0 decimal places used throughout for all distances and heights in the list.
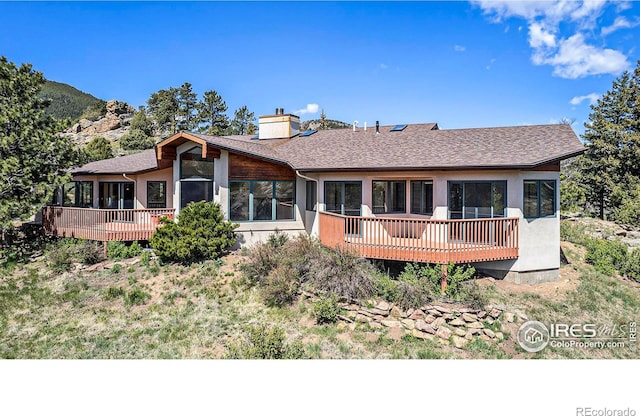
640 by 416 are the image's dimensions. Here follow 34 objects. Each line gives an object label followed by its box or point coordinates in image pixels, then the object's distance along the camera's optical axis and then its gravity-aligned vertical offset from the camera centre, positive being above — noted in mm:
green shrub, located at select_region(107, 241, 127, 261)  13135 -1632
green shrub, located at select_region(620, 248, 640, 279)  12065 -2030
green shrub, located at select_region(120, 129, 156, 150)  36844 +6487
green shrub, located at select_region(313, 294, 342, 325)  8438 -2428
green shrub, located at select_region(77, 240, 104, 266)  12578 -1658
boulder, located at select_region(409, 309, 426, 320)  8484 -2522
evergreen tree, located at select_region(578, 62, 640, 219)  22531 +3747
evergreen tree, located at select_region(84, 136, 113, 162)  26725 +4546
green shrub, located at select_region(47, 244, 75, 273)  12094 -1801
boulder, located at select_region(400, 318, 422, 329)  8273 -2652
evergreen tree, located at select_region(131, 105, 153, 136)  42341 +9406
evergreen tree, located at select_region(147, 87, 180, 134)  43438 +11320
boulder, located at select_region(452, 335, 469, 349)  7816 -2918
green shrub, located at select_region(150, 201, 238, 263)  11828 -996
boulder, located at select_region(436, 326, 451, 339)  8024 -2786
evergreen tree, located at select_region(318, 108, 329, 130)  42094 +9806
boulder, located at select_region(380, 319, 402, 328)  8312 -2658
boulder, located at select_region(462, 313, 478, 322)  8438 -2572
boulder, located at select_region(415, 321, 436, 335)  8133 -2712
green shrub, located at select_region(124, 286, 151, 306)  9833 -2492
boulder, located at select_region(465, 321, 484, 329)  8305 -2692
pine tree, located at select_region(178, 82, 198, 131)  44719 +12158
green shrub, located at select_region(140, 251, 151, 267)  12256 -1802
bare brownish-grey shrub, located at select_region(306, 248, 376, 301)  9078 -1791
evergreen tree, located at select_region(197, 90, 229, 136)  44875 +11506
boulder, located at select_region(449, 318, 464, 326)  8344 -2639
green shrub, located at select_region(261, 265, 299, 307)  9289 -2100
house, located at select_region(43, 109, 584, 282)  10422 +498
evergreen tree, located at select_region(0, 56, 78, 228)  12992 +2243
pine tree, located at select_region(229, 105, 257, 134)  46969 +11282
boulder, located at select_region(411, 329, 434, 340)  8009 -2819
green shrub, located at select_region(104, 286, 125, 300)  10117 -2435
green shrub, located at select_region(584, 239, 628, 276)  12473 -1778
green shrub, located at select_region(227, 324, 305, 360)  6891 -2754
